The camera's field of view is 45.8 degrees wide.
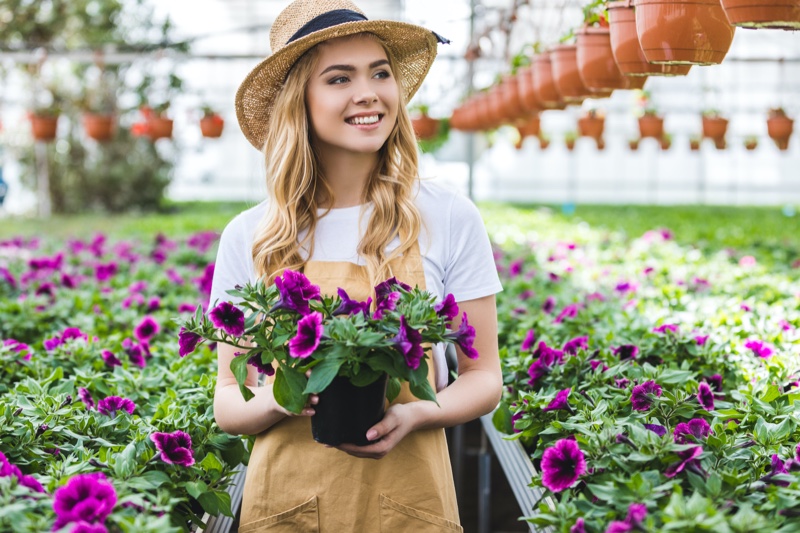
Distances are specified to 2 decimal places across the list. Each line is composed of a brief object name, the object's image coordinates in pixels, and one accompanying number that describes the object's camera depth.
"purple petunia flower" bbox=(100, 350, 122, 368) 2.51
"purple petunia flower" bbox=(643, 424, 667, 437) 1.55
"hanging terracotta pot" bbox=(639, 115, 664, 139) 9.30
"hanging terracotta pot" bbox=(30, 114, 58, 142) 8.73
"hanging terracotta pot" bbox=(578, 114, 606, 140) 9.81
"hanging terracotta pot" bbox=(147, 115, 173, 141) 9.30
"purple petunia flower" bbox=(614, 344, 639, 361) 2.38
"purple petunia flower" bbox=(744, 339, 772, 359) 2.46
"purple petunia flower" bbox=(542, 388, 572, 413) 1.89
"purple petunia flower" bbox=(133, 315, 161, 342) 2.76
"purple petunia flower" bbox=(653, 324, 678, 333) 2.62
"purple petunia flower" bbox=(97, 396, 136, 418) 1.98
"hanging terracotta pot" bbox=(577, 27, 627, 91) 2.74
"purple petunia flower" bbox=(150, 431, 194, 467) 1.60
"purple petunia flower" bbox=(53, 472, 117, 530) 1.25
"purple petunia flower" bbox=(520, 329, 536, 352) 2.65
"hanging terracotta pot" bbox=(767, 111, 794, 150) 8.47
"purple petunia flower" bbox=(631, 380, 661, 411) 1.86
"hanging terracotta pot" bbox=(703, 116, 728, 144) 9.32
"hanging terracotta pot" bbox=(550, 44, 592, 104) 3.18
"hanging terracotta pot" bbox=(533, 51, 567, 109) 3.70
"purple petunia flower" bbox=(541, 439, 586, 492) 1.45
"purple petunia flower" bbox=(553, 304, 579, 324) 3.00
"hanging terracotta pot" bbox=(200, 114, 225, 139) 10.08
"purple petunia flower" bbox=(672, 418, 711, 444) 1.62
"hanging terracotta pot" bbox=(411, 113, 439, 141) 9.61
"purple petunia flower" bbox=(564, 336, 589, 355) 2.39
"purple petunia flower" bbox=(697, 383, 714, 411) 1.89
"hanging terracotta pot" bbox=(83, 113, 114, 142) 9.03
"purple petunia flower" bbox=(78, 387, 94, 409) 2.12
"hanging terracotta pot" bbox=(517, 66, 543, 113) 4.22
